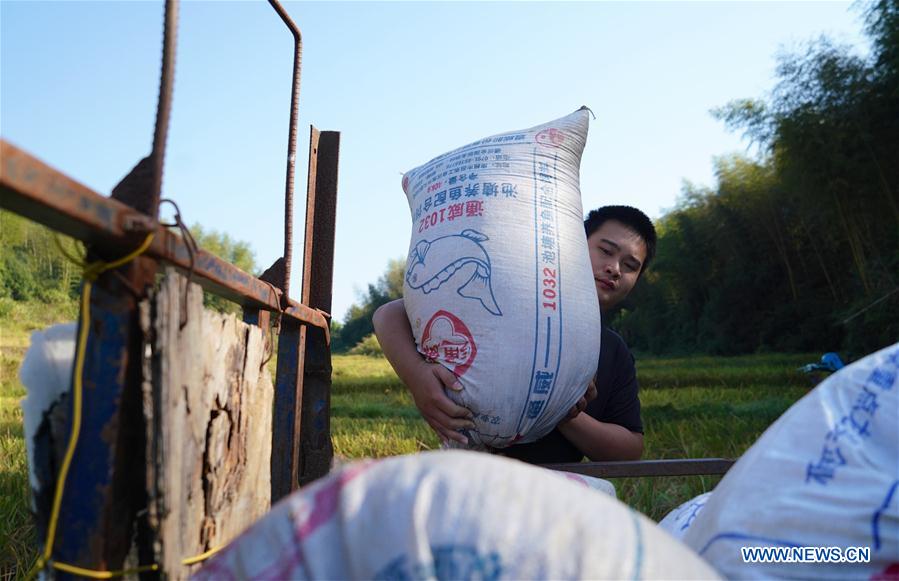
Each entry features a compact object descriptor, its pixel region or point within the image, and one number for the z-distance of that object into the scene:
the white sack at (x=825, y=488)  0.83
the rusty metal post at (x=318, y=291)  2.12
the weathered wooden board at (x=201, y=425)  0.78
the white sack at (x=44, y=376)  0.79
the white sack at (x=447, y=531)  0.61
